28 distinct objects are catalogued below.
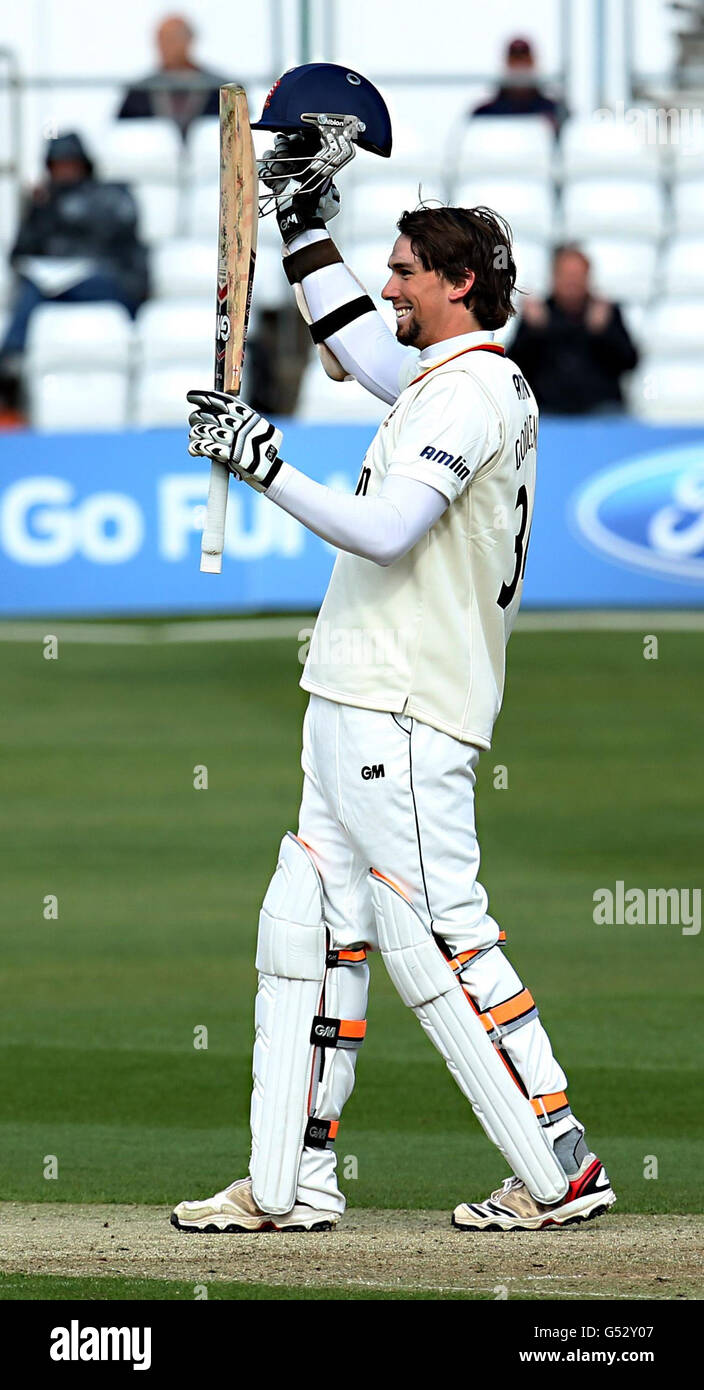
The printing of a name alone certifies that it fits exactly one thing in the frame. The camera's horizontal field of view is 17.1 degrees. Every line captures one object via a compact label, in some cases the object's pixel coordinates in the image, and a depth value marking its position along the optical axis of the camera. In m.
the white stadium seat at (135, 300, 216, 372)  16.38
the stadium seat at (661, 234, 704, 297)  17.03
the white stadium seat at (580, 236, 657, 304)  17.41
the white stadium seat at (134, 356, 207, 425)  16.08
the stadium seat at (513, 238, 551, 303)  16.95
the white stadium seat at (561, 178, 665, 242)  17.50
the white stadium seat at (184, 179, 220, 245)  17.58
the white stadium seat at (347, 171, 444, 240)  17.20
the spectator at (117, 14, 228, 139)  17.17
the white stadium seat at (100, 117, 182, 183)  17.81
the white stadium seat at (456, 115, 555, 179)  17.31
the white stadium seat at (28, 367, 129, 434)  16.27
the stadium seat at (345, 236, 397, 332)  16.45
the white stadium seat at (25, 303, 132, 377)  16.28
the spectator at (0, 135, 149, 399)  16.55
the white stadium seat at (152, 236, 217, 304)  16.94
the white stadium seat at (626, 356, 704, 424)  15.55
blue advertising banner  14.16
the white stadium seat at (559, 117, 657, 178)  17.44
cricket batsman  5.17
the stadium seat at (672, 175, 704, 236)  17.62
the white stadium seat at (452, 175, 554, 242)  17.11
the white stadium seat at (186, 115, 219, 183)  17.55
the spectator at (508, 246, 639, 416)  15.18
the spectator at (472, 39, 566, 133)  17.17
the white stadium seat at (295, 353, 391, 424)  15.18
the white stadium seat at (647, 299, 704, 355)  16.36
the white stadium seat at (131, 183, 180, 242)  17.89
